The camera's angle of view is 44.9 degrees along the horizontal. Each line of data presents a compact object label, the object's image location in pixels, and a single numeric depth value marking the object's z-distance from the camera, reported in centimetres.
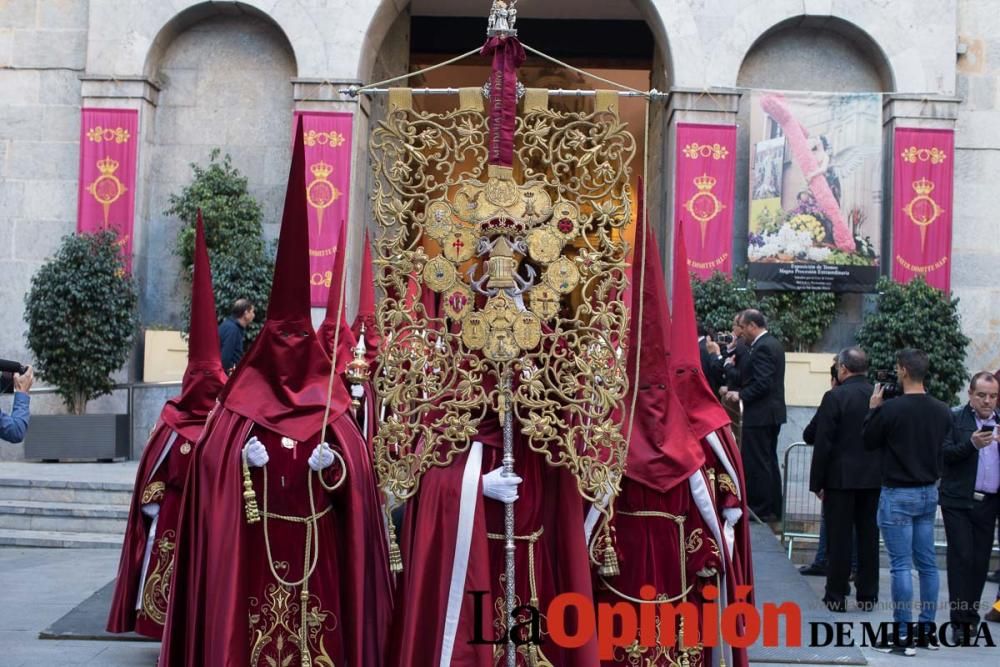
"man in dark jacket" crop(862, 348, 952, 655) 757
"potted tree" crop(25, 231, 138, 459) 1423
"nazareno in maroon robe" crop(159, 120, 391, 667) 603
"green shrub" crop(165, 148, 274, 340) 1525
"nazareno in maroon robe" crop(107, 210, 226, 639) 704
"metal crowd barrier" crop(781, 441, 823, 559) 1055
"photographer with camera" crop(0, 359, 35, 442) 659
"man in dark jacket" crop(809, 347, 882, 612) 837
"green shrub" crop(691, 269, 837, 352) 1512
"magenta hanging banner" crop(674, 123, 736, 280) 1592
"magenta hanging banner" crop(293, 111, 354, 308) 1605
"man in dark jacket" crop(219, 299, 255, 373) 1145
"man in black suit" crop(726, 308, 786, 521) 1062
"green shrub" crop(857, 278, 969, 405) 1505
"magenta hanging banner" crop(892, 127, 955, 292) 1584
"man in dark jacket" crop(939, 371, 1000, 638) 781
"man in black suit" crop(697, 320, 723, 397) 1174
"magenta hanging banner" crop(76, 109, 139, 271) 1616
